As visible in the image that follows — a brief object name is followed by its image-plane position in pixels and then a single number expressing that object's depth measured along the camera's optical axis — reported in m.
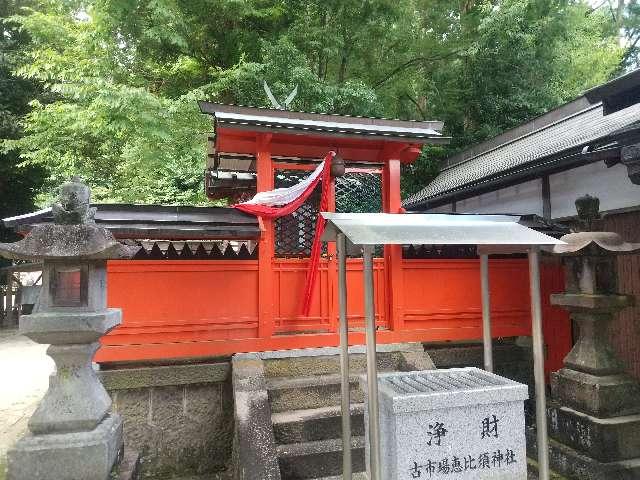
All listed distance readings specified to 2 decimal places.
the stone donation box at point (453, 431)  3.78
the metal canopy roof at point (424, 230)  3.81
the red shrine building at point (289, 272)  6.41
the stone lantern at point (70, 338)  4.19
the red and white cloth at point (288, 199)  6.58
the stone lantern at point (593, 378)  5.22
